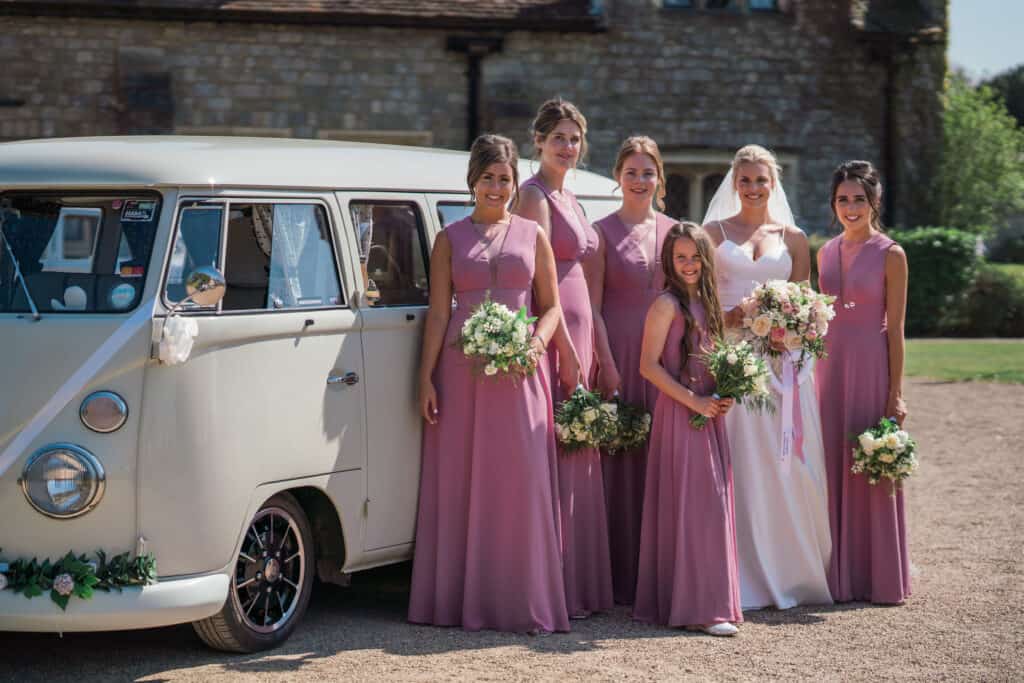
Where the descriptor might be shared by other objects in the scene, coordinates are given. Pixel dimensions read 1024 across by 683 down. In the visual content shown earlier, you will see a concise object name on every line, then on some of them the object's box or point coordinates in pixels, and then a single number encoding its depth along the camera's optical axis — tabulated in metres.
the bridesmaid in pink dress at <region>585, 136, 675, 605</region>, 7.33
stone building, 19.80
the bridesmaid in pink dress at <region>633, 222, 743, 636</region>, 6.68
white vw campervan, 5.48
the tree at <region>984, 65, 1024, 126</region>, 65.19
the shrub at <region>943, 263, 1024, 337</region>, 23.73
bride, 7.22
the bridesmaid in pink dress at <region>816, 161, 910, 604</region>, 7.42
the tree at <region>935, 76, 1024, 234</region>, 31.47
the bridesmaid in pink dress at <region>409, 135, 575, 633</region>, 6.58
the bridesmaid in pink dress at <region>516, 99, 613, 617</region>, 6.92
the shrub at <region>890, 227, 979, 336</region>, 22.61
